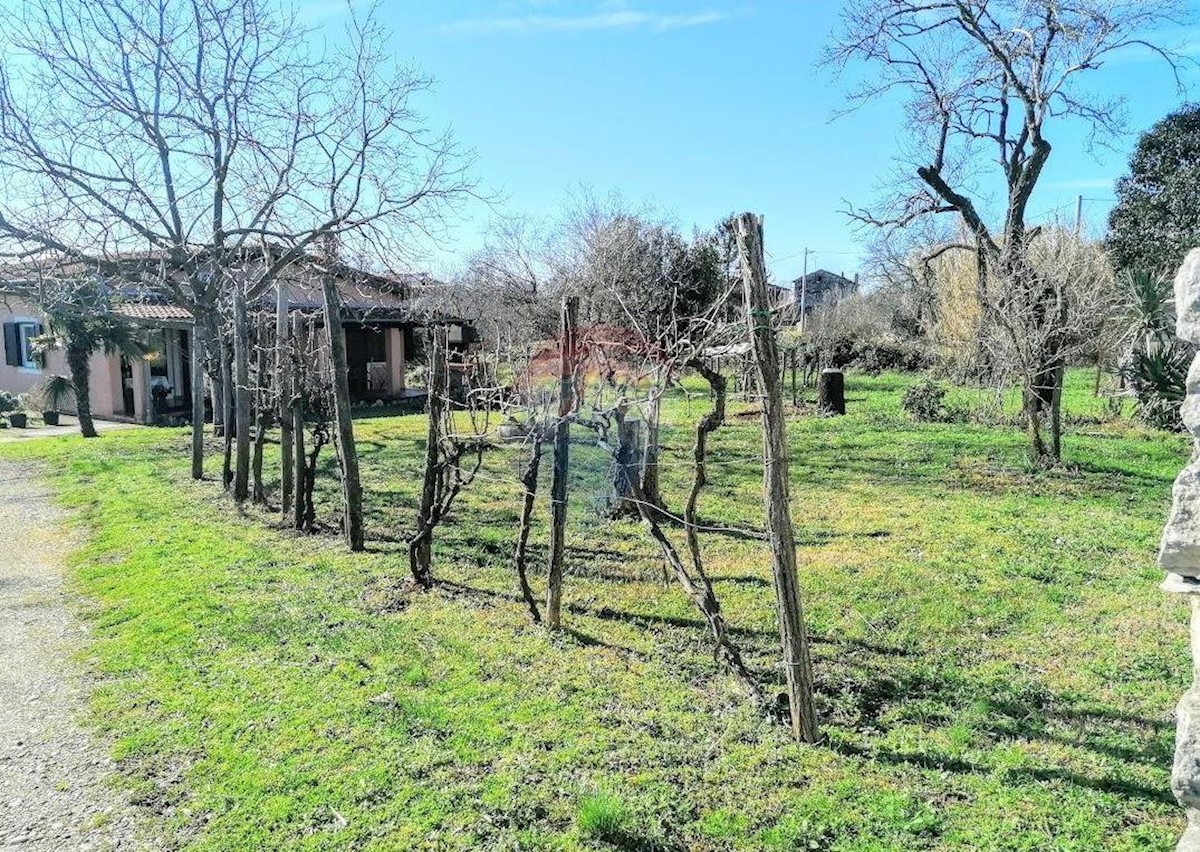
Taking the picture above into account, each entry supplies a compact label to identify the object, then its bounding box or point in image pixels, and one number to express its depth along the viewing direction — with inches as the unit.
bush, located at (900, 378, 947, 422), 576.4
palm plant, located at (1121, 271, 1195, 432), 339.3
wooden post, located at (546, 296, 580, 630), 197.0
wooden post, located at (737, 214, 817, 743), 138.5
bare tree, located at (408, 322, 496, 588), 231.6
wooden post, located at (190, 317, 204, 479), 400.5
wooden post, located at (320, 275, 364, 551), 266.4
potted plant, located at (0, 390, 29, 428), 645.9
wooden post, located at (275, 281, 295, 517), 321.1
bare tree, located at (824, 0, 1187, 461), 544.7
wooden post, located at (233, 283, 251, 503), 345.7
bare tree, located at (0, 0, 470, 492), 307.4
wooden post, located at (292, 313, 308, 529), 293.3
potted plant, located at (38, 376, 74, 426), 678.5
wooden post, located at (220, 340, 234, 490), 375.6
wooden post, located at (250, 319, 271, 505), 328.5
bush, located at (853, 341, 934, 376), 1037.2
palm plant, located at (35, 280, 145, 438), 544.7
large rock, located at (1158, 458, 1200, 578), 80.2
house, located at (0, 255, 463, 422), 690.8
